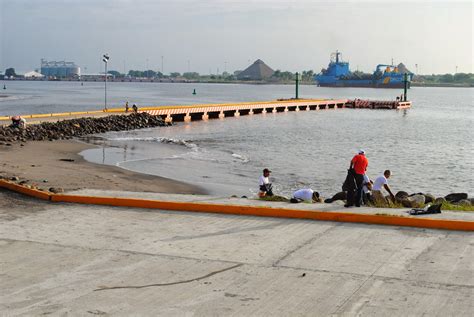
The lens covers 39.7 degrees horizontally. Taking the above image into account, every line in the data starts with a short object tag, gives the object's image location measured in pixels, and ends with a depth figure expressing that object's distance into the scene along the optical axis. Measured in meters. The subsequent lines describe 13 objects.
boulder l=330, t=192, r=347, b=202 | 15.84
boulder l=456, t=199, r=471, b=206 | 17.77
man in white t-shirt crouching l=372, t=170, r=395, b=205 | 14.40
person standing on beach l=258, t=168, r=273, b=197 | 15.52
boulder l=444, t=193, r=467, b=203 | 19.42
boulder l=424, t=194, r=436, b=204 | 17.99
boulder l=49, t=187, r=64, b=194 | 13.89
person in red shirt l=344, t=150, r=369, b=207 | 12.52
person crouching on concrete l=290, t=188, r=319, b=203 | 14.69
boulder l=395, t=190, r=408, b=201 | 18.09
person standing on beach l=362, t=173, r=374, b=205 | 14.25
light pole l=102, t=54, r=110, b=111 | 46.69
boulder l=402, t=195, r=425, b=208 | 14.49
